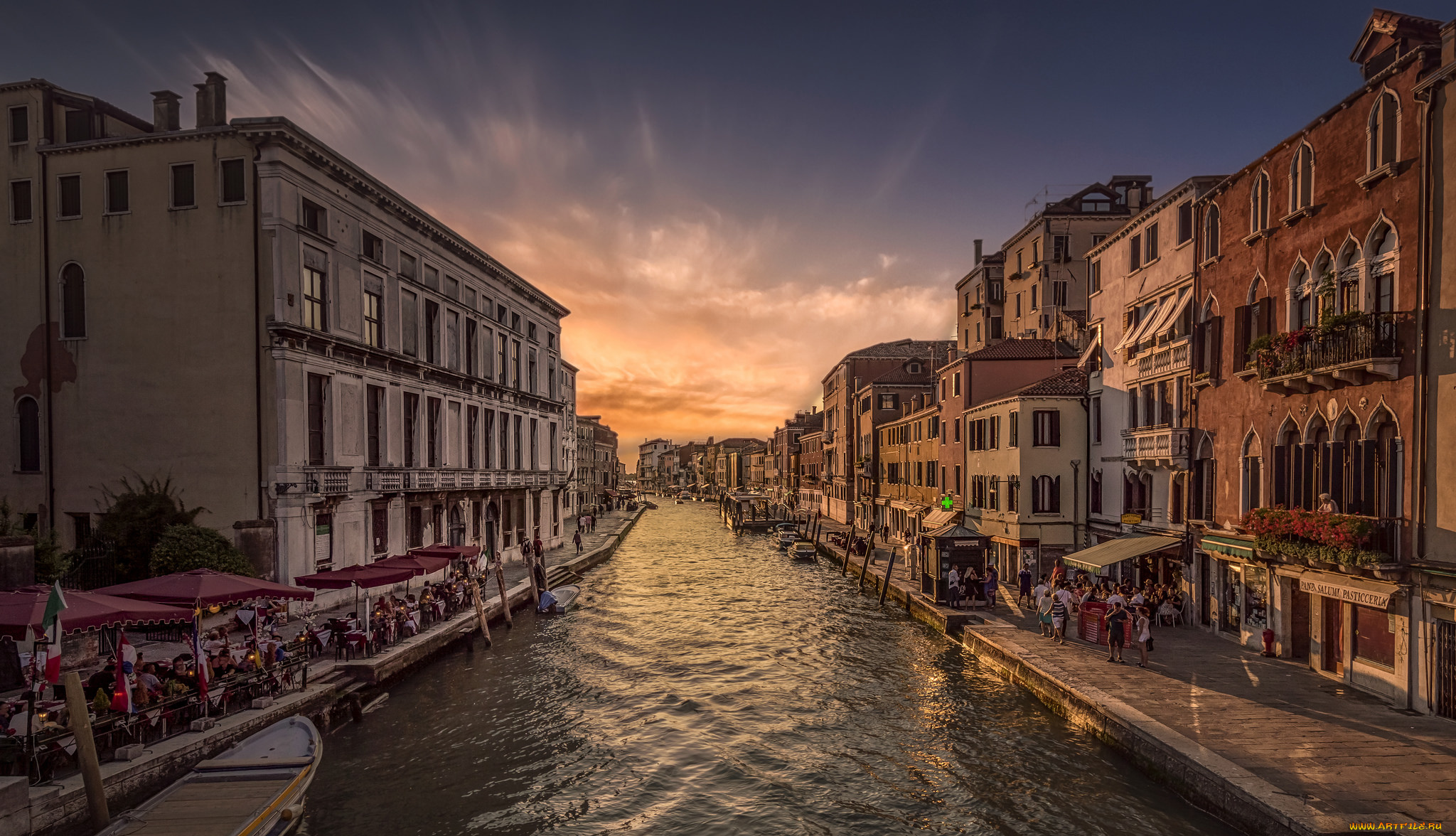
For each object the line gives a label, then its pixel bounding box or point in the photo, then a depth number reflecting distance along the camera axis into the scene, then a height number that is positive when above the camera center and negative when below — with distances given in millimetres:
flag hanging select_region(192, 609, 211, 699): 14367 -4626
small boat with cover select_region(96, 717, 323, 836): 10625 -5729
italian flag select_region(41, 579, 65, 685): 11570 -3243
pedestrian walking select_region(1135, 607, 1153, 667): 17859 -5260
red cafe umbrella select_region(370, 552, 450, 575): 24000 -4797
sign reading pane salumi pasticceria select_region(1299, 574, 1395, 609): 14422 -3709
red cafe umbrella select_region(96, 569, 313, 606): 15375 -3576
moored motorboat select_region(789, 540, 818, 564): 50406 -9377
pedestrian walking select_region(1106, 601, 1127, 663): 18750 -5462
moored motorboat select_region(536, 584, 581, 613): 31609 -7936
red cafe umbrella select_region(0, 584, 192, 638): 12398 -3281
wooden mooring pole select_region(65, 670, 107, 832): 10828 -4926
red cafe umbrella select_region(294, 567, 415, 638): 20984 -4601
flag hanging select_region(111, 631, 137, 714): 13078 -4743
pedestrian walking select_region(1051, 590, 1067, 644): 21250 -5823
